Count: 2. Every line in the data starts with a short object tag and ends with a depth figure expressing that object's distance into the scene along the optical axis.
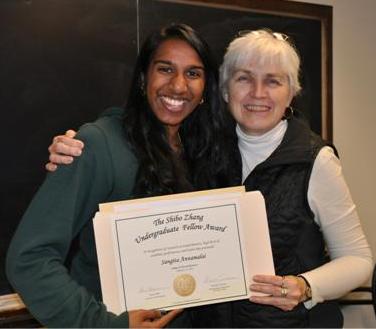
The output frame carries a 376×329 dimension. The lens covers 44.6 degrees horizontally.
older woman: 1.27
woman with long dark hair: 1.05
